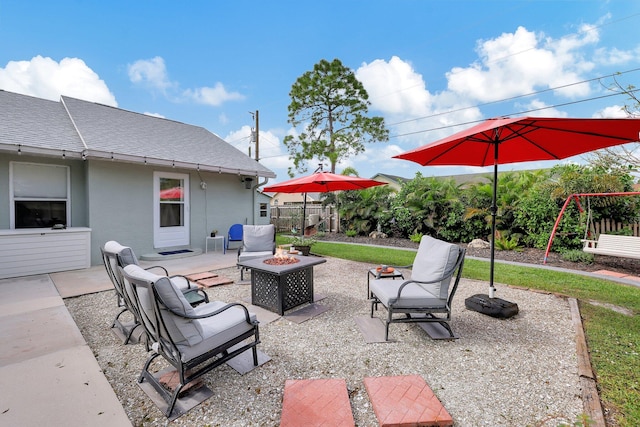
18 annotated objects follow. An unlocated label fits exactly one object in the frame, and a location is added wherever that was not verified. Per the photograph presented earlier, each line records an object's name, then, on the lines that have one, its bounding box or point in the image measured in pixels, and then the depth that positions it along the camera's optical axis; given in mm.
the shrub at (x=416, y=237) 11273
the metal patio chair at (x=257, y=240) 6867
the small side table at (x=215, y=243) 9398
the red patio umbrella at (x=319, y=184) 6602
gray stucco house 6504
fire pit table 4215
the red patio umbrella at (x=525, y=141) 3143
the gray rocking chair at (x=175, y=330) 2160
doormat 8641
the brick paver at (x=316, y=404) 2096
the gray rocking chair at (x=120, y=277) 3029
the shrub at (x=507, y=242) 9141
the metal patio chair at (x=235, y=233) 9775
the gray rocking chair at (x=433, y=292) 3463
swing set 6516
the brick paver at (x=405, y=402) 2072
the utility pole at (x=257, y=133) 18098
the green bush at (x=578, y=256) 7383
